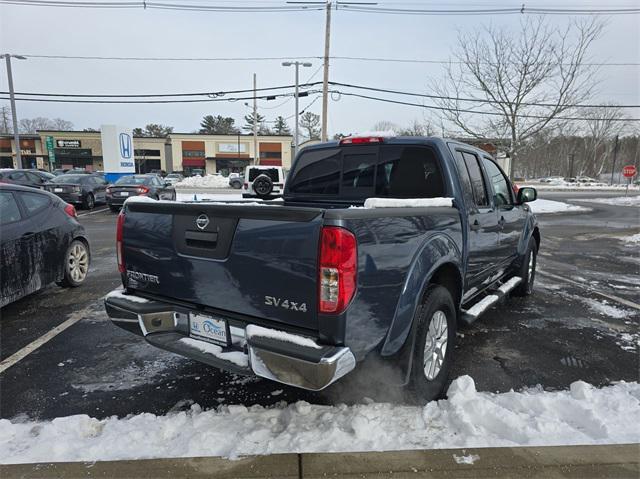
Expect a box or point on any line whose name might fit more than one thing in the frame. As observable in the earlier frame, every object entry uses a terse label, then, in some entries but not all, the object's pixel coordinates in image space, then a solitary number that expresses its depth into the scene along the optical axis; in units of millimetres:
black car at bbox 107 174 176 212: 16156
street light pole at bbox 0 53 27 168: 26834
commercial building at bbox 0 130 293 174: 64438
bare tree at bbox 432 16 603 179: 20375
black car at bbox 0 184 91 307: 4617
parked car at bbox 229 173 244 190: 40375
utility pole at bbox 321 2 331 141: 22139
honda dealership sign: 21719
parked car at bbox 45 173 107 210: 16594
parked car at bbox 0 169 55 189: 17234
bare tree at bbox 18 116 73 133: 94812
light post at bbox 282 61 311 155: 30016
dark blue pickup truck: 2262
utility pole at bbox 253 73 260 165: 37275
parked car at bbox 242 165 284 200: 20188
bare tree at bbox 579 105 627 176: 64400
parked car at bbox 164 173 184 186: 47547
